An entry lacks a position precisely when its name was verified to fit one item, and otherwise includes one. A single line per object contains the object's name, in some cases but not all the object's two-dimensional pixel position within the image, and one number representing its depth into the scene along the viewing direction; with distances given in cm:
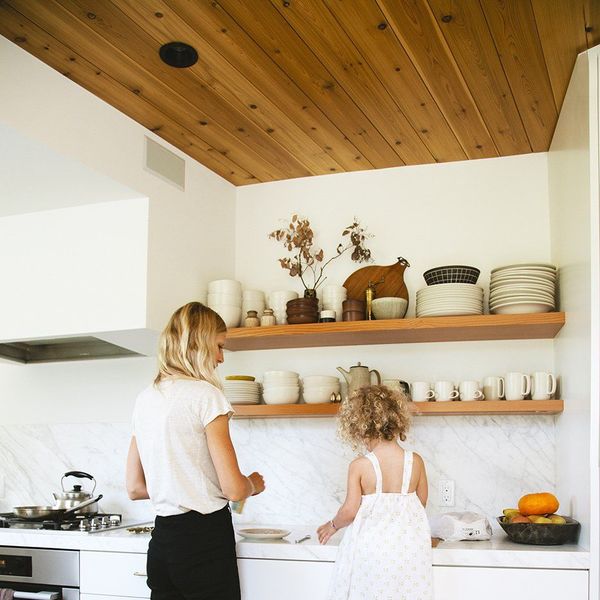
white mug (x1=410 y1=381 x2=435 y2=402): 341
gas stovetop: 338
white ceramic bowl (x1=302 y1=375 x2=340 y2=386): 358
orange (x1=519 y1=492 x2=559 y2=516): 296
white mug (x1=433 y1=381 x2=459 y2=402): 340
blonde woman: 250
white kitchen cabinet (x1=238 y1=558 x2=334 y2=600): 292
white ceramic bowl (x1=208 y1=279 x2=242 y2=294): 380
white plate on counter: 310
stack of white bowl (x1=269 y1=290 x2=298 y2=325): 379
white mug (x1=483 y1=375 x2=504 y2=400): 338
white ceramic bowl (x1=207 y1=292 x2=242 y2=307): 379
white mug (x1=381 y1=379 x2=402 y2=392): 340
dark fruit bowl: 282
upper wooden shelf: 327
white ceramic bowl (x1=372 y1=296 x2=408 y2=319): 354
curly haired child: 271
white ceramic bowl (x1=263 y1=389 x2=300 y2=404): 362
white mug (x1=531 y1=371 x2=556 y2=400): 326
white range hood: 340
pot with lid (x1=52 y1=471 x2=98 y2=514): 361
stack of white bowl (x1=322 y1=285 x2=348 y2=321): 372
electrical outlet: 350
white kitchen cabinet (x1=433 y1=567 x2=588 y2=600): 270
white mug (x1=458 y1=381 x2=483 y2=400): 338
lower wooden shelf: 322
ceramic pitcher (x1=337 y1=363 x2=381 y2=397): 353
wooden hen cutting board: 375
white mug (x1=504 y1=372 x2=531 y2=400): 331
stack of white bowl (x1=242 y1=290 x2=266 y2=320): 385
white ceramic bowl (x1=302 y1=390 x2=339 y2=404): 358
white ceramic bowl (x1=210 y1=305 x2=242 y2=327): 377
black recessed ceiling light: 271
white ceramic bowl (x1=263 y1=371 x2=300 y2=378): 363
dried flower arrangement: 388
